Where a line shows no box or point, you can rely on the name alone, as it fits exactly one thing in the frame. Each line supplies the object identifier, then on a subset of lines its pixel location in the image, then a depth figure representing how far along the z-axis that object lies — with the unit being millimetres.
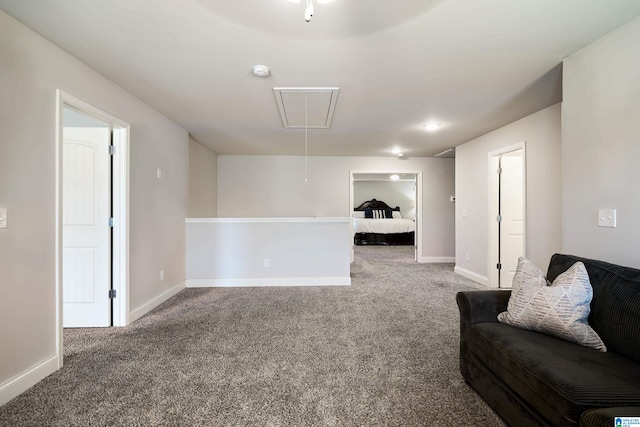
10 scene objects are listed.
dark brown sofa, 1055
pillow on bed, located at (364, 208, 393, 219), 10125
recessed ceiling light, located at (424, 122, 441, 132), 3689
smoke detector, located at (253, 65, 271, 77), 2199
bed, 9000
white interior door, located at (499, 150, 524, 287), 3963
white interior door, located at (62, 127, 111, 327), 2648
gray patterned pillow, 1428
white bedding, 8992
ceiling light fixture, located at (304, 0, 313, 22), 1365
